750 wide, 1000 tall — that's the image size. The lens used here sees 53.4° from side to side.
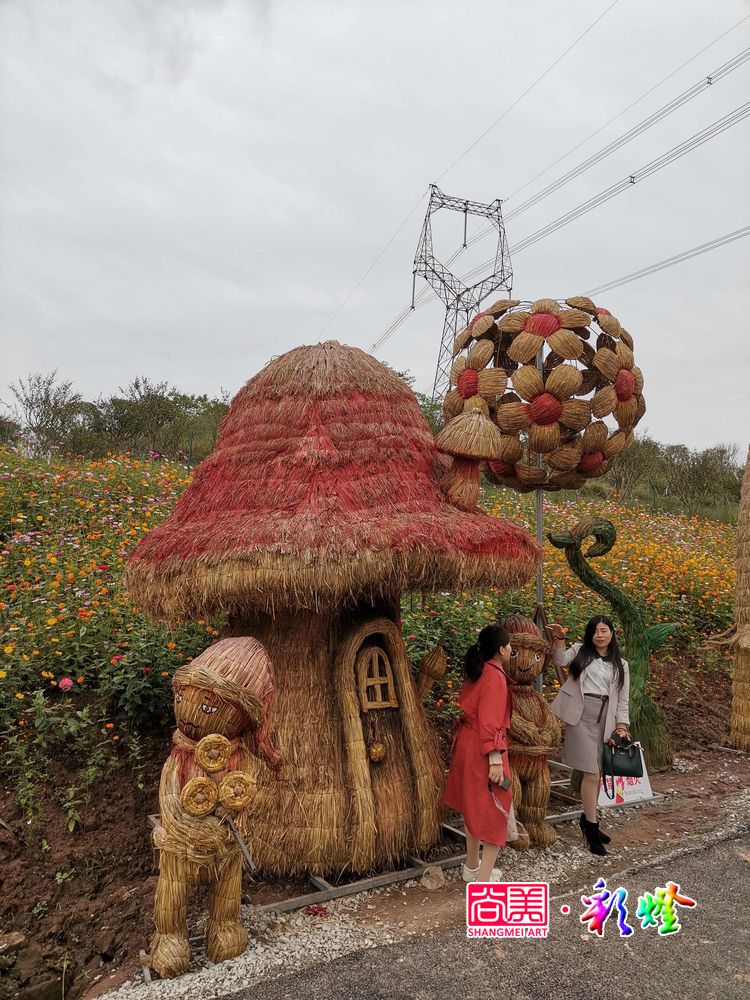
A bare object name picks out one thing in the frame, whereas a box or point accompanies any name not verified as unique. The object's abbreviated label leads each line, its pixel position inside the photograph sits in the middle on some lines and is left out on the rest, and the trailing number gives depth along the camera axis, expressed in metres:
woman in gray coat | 4.58
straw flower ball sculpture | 4.87
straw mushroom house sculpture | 3.56
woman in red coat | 3.78
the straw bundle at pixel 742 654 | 6.36
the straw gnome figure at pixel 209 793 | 2.99
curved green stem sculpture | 5.66
